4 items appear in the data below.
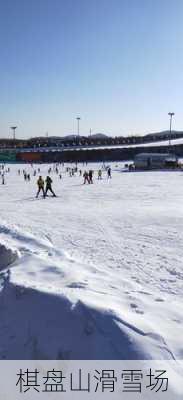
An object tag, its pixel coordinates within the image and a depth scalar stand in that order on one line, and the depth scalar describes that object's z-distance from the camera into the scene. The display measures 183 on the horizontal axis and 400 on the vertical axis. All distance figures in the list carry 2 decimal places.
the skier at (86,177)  27.60
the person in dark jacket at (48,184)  18.28
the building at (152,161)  45.89
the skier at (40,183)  18.80
